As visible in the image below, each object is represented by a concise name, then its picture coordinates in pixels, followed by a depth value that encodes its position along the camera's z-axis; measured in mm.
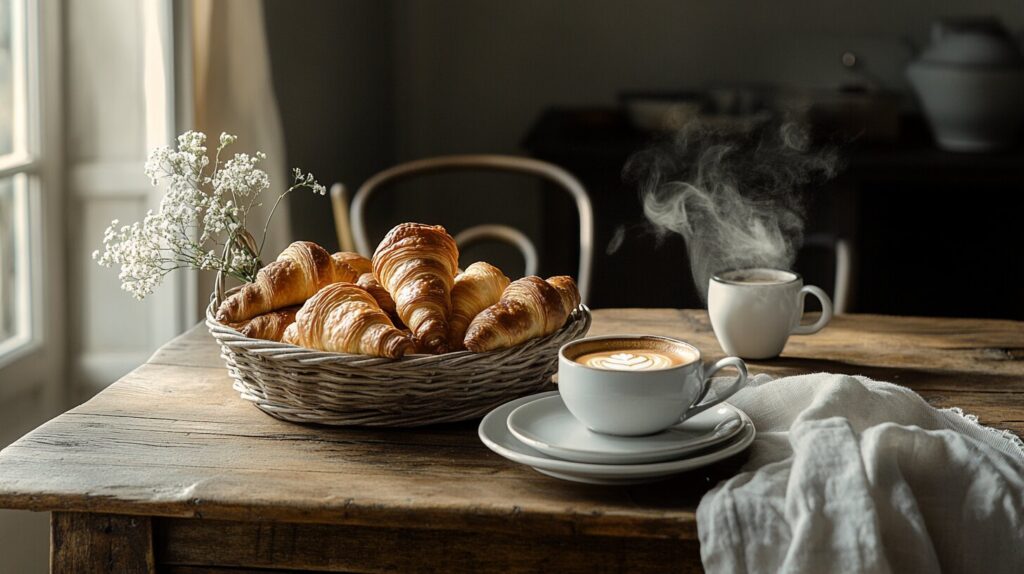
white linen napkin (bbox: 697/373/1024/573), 882
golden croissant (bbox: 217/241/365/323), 1172
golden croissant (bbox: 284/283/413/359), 1055
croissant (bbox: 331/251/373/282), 1276
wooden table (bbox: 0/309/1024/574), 942
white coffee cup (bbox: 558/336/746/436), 967
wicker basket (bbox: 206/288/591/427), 1066
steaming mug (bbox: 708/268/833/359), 1384
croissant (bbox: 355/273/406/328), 1180
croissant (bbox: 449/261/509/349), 1139
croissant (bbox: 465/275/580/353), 1088
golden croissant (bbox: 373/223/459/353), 1104
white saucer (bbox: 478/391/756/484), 945
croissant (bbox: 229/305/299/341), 1152
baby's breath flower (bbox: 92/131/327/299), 1215
